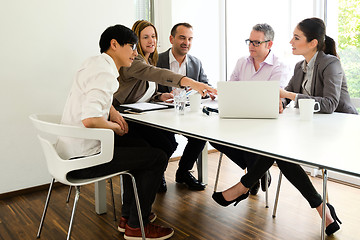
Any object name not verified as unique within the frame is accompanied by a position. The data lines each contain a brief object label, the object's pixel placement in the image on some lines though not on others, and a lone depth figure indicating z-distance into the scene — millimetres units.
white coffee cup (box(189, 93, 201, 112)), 2328
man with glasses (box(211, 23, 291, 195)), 2787
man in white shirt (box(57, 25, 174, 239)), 1730
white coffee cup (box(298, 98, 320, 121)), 1892
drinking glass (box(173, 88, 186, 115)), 2207
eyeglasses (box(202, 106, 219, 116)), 2111
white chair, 1591
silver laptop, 1877
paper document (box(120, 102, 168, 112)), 2340
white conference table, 1188
